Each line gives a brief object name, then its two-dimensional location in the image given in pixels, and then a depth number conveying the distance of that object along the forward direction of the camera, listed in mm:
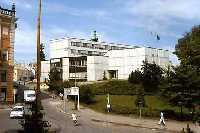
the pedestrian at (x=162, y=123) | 28723
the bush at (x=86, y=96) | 44744
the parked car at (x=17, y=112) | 32602
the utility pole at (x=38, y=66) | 13137
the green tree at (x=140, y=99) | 37747
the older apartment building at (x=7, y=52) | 44783
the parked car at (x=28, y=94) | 46676
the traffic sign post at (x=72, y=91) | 41362
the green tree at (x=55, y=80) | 57233
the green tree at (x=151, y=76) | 50184
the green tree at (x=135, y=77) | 51970
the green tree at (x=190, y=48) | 38141
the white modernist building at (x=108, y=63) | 65598
